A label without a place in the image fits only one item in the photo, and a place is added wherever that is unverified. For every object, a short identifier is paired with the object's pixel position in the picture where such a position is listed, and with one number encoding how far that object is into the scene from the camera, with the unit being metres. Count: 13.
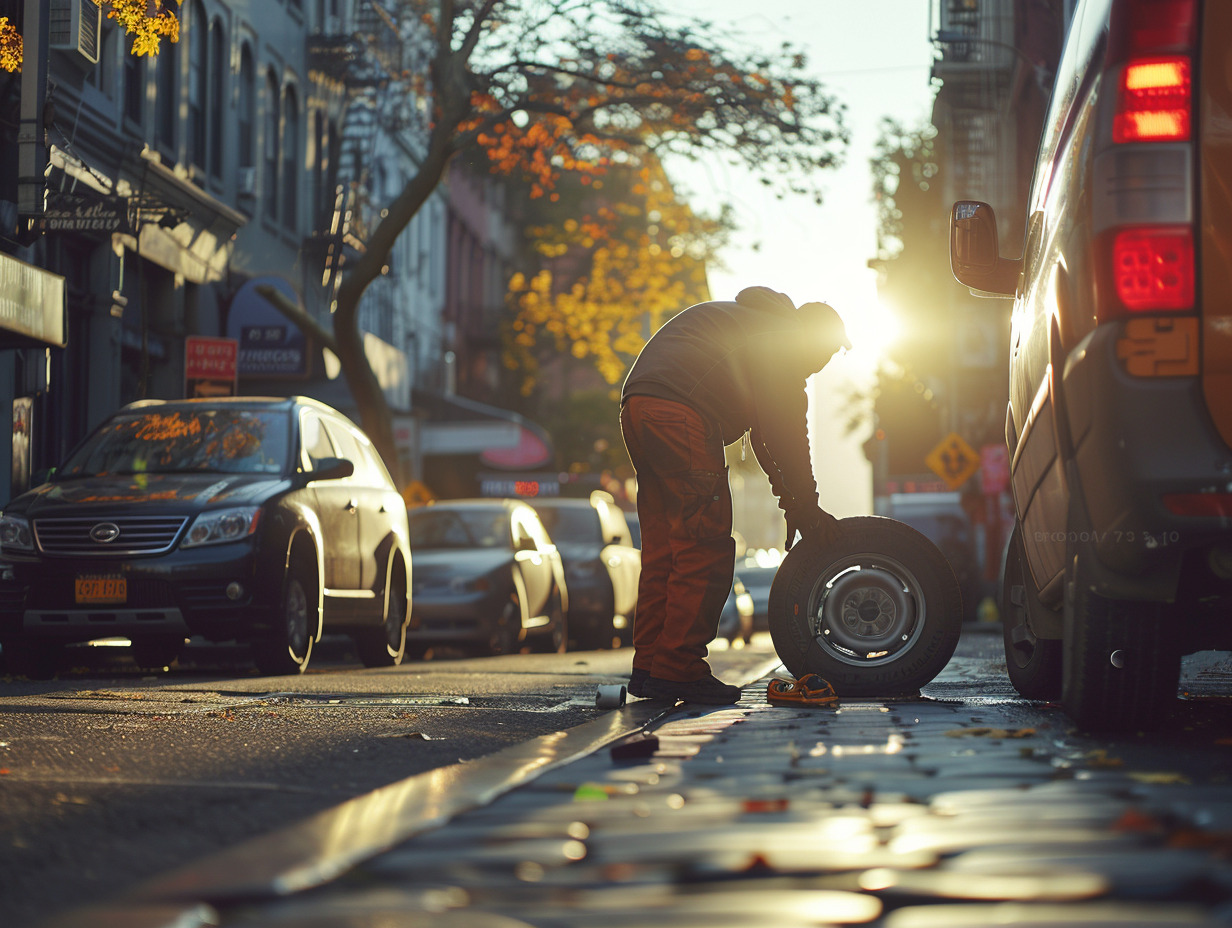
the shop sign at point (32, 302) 13.22
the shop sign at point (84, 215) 17.78
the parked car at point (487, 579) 15.92
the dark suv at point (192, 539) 10.59
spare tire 7.44
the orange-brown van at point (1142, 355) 4.65
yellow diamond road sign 30.08
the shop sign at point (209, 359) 19.30
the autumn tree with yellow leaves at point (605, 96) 20.80
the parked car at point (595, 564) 19.56
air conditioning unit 18.05
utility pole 17.08
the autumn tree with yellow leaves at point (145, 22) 13.34
